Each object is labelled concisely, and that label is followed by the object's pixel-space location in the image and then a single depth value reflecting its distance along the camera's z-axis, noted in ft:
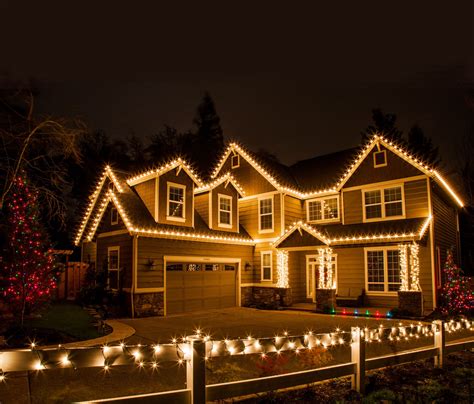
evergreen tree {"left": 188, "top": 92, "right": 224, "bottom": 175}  130.41
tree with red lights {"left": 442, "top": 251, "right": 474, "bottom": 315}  50.72
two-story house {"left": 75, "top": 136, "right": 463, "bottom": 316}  53.67
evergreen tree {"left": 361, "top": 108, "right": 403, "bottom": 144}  126.82
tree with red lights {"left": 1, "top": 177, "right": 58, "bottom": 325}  31.78
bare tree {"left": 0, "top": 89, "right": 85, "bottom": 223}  40.52
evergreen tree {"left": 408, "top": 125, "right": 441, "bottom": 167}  122.42
